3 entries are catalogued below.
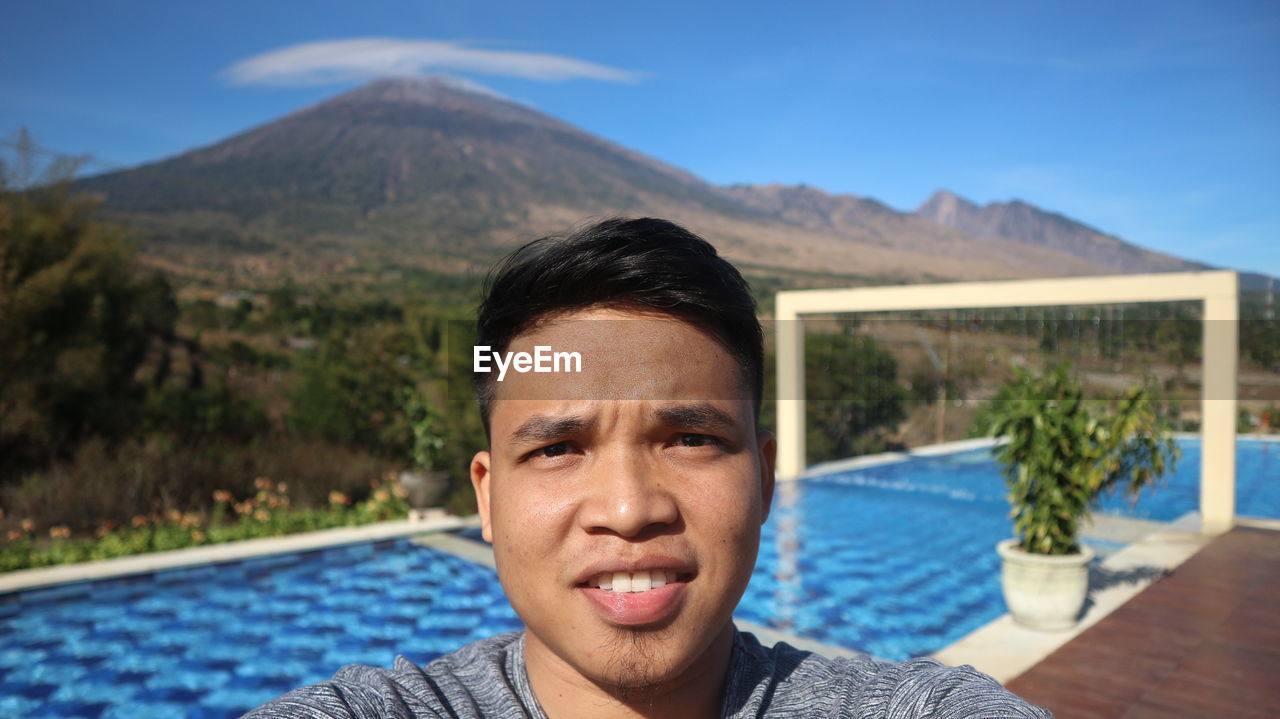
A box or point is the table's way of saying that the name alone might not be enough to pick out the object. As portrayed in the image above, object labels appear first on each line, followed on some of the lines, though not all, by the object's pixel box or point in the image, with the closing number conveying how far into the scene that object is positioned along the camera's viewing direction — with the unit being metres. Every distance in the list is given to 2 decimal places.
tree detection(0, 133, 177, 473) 8.81
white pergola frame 8.63
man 0.82
